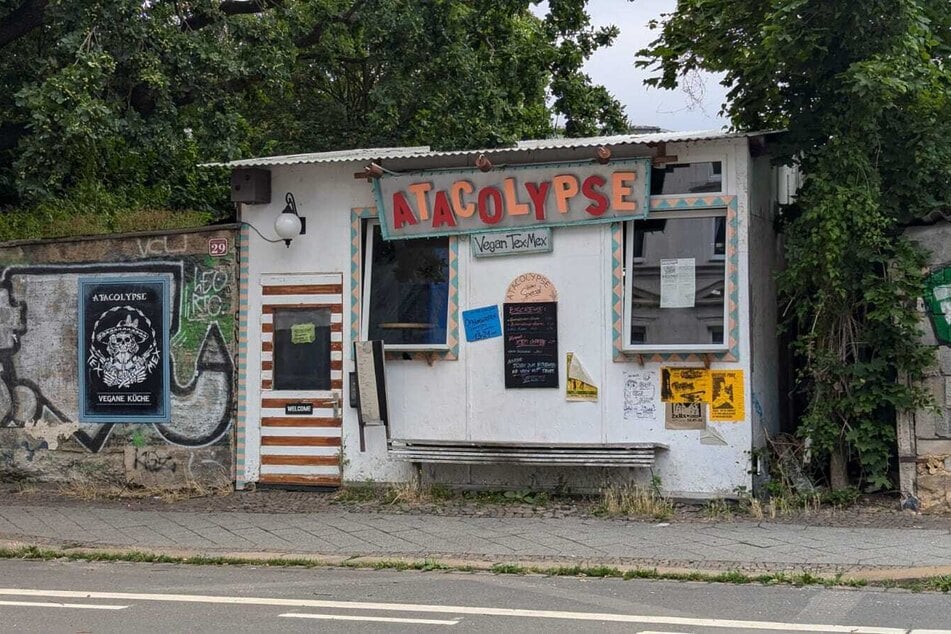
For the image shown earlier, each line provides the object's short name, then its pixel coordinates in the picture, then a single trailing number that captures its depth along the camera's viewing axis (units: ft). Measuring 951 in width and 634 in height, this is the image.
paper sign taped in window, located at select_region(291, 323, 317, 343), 41.88
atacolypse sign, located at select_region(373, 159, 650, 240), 37.93
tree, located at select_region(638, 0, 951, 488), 35.12
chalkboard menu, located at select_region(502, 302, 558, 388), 38.88
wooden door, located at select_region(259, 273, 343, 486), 41.50
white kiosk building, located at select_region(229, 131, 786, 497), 37.37
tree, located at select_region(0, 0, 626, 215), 46.29
